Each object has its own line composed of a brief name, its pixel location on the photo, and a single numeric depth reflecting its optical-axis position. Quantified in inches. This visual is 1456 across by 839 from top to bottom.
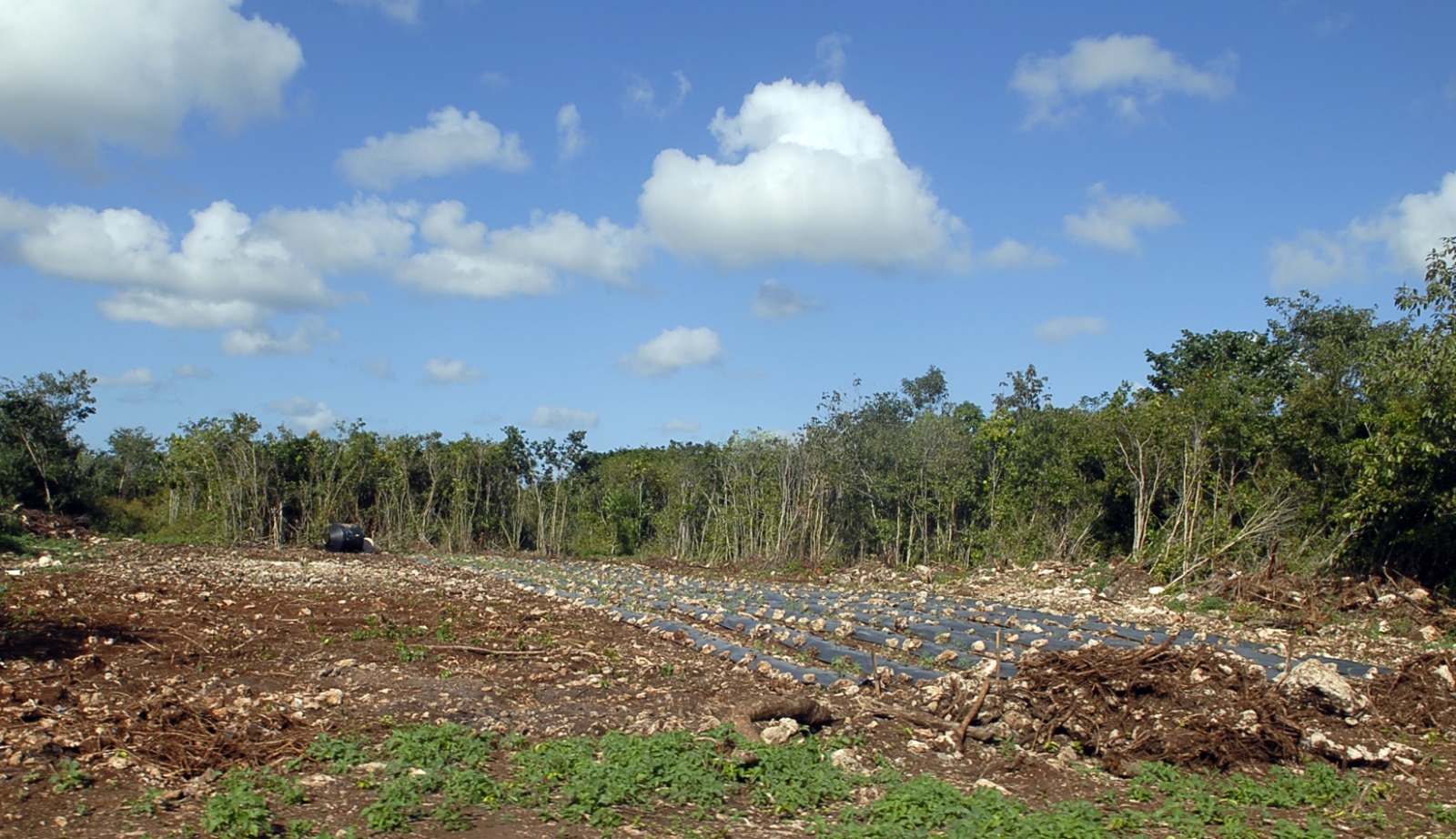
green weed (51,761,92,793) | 184.2
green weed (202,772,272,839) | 164.7
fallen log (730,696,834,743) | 230.7
